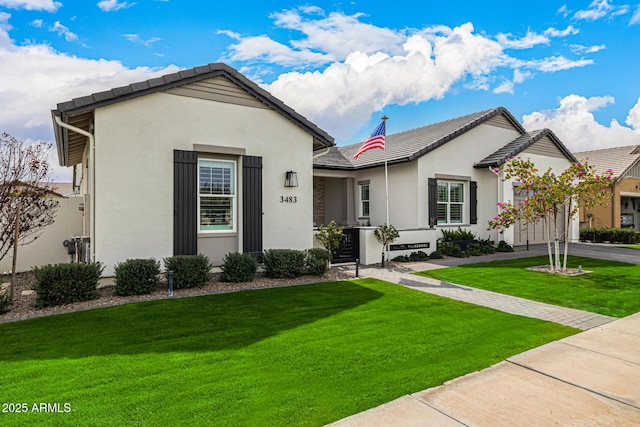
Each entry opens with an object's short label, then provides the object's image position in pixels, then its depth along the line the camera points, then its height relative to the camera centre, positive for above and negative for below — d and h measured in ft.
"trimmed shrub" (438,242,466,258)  48.17 -4.15
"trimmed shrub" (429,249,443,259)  46.42 -4.60
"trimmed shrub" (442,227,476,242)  50.11 -2.34
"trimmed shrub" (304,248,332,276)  33.37 -3.81
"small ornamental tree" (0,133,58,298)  29.78 +3.00
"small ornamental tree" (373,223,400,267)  41.45 -1.78
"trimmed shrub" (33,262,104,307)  22.56 -3.93
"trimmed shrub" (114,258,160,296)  25.34 -3.90
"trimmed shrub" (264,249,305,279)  31.63 -3.76
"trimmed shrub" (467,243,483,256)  49.36 -4.18
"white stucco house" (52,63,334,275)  27.63 +4.36
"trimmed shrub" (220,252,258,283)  29.76 -3.93
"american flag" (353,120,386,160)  42.06 +8.91
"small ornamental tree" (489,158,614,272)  35.50 +2.56
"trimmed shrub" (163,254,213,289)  27.32 -3.72
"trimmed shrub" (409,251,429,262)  44.80 -4.59
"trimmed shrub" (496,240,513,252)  53.42 -4.21
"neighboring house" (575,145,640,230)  82.48 +6.14
